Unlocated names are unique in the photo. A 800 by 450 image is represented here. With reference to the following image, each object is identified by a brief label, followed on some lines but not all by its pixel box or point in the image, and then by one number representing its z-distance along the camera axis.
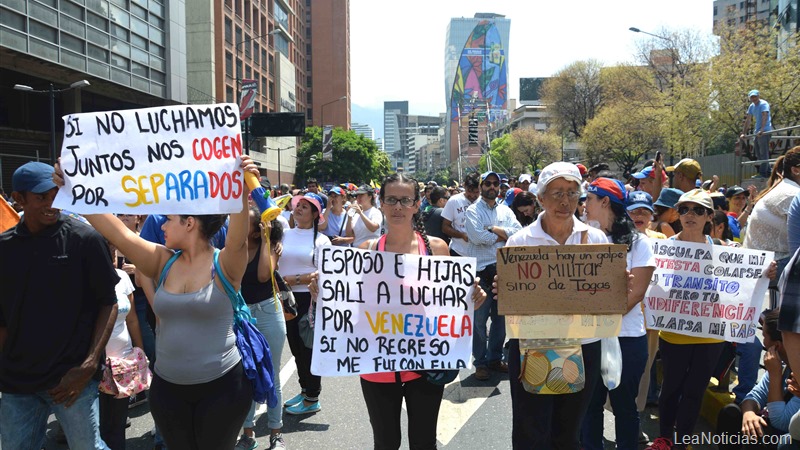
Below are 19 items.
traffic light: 112.44
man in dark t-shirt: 3.33
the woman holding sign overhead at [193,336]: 3.17
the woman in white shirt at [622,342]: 4.13
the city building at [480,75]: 191.12
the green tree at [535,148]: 76.81
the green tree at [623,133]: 43.56
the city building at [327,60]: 102.56
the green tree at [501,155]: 107.19
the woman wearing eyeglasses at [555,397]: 3.45
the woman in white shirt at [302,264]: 5.71
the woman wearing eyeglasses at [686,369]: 4.36
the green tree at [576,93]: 59.34
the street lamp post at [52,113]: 21.55
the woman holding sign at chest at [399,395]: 3.46
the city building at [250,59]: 44.81
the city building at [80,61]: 22.64
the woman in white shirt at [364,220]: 9.36
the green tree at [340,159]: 71.56
